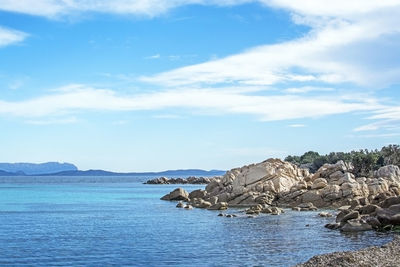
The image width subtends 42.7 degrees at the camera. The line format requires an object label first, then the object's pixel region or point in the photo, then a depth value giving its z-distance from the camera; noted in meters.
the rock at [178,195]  110.76
